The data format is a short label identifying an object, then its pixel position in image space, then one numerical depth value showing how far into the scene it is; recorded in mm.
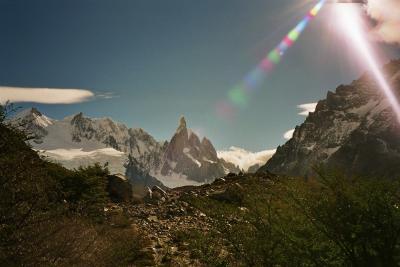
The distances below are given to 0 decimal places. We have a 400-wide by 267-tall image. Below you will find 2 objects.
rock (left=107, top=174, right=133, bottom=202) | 34628
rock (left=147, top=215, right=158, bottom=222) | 23703
